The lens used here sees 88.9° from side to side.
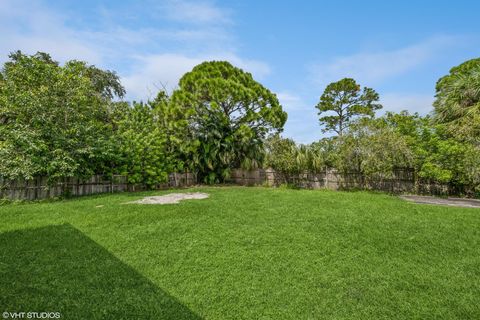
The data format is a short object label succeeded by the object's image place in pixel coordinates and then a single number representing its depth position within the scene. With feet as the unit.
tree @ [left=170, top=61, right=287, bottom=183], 40.55
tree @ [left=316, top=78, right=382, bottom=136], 70.44
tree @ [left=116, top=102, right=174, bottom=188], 31.91
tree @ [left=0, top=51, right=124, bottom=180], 22.94
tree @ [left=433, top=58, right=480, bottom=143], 27.09
